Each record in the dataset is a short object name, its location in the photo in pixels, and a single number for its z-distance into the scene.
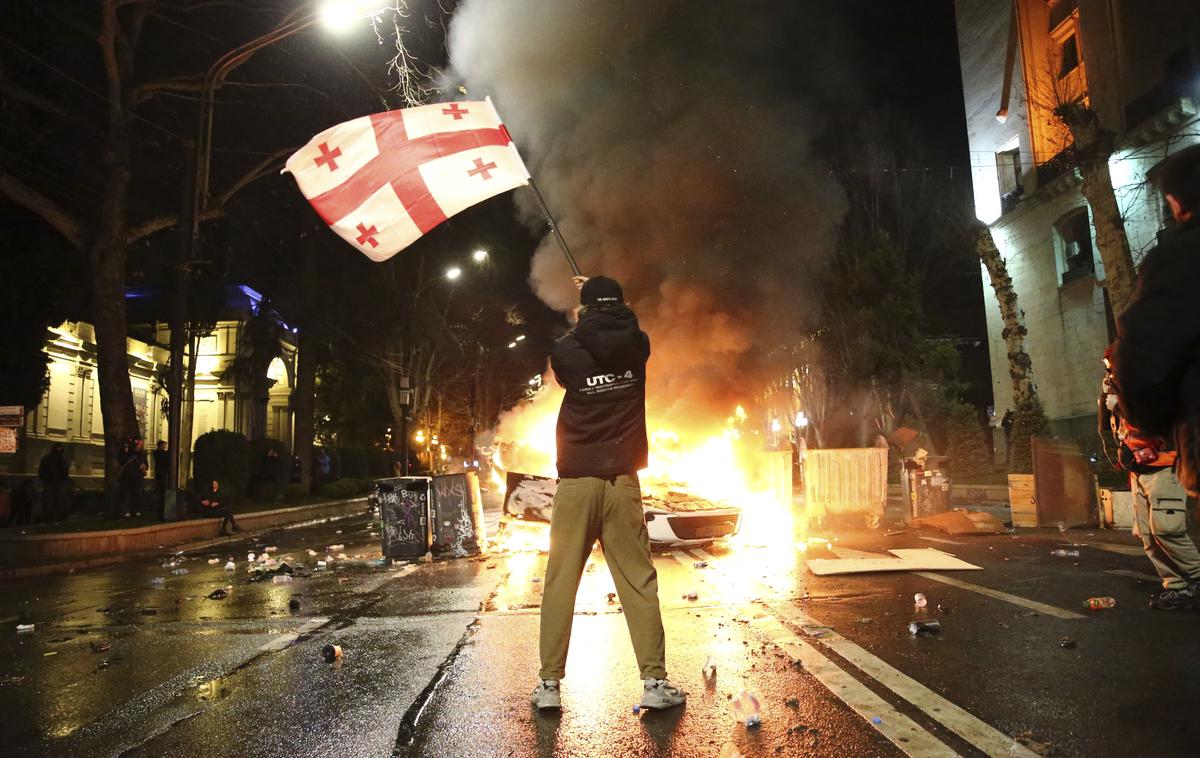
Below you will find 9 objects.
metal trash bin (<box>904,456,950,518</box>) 12.24
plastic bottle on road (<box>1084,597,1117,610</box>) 4.98
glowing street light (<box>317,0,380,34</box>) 12.26
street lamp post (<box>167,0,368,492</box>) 13.62
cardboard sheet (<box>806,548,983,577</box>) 6.92
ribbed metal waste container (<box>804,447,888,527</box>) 12.59
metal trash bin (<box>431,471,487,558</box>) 9.85
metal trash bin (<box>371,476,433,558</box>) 9.58
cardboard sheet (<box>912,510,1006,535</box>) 10.15
